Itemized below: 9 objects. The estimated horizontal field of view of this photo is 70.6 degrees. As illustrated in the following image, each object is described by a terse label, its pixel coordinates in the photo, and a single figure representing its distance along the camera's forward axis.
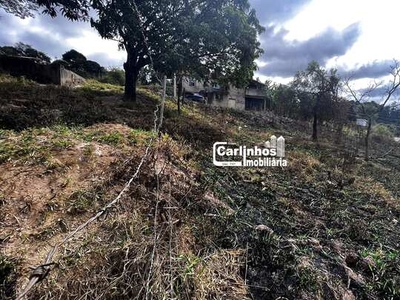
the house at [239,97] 20.02
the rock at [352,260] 2.46
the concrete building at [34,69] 9.45
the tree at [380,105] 10.69
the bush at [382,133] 19.43
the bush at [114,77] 15.95
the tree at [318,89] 13.02
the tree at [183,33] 7.77
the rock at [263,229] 2.56
